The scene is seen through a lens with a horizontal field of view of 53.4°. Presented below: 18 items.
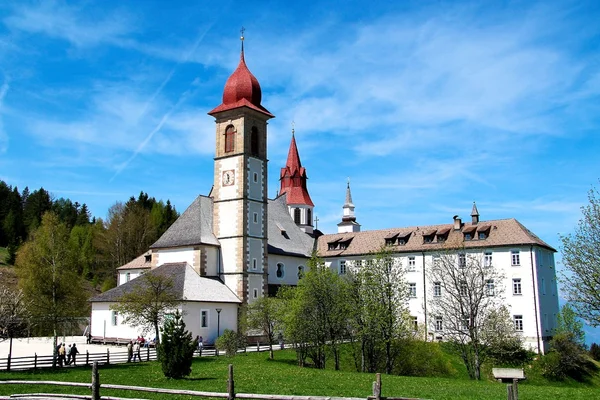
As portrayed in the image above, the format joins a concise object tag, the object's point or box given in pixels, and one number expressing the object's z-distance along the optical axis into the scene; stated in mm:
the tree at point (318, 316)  37719
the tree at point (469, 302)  40000
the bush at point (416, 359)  39844
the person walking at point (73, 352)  33075
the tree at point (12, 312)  29859
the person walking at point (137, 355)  35097
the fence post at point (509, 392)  13920
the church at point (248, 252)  48188
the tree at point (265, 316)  42188
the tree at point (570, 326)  48816
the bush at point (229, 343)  39312
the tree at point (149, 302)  38188
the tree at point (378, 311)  37688
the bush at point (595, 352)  56781
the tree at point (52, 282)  36094
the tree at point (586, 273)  28719
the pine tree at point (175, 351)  25125
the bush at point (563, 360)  45688
